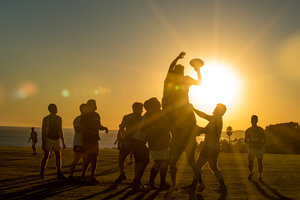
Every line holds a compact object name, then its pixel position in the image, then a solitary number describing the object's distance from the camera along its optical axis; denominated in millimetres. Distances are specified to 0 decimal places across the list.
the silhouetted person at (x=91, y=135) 9879
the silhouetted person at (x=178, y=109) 7047
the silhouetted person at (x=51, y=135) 10805
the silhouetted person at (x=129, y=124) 10172
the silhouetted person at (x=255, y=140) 12570
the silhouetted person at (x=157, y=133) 7637
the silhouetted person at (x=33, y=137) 24781
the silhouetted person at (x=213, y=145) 8273
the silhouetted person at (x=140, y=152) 7941
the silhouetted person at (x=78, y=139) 10406
